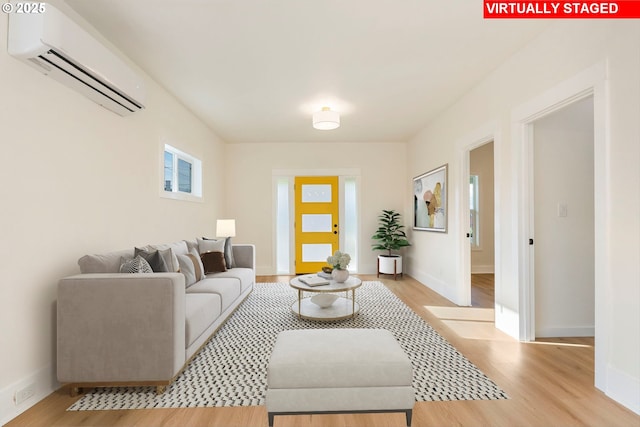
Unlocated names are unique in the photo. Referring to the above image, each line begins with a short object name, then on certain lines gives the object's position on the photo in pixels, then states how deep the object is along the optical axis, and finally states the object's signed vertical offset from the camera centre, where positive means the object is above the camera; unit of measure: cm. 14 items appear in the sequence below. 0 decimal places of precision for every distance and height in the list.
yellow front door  652 -15
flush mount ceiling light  418 +125
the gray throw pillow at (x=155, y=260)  260 -37
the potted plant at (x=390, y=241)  591 -50
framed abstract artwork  471 +22
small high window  414 +59
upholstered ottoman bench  162 -86
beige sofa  201 -72
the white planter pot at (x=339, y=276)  361 -69
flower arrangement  363 -52
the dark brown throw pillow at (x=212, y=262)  394 -58
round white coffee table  338 -109
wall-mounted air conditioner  188 +104
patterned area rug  200 -115
